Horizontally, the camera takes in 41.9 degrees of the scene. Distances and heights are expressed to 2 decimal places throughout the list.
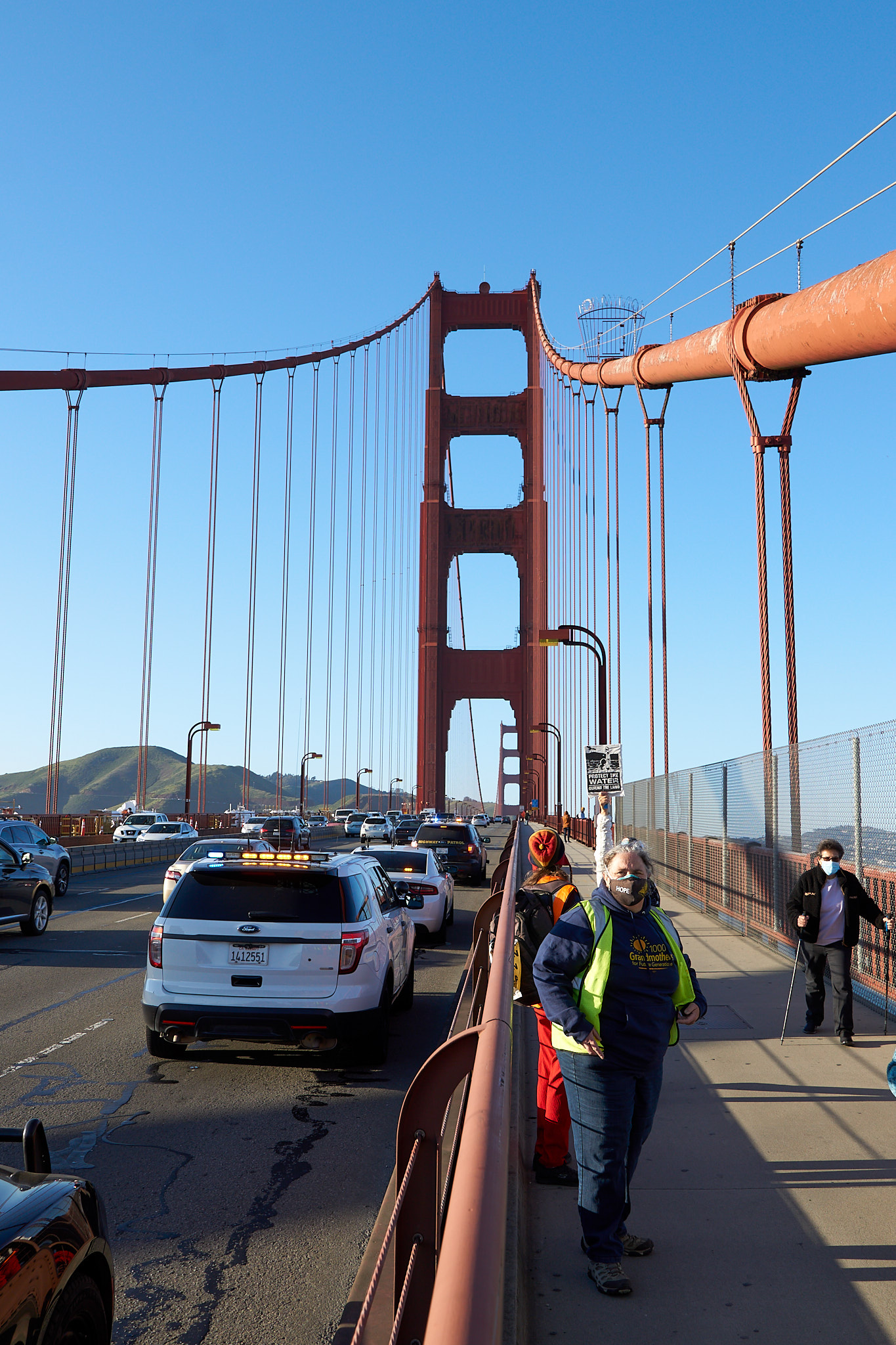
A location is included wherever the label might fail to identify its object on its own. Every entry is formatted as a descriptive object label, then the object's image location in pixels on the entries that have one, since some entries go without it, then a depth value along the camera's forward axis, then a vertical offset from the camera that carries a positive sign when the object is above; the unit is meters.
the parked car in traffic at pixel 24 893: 15.03 -1.12
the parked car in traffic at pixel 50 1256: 2.51 -1.04
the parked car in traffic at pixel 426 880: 15.17 -0.92
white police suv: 7.27 -0.95
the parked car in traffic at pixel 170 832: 44.56 -0.94
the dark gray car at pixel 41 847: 19.92 -0.71
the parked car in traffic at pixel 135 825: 47.31 -0.73
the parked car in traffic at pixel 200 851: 13.16 -0.58
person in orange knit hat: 5.20 -1.37
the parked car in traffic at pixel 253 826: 40.50 -0.60
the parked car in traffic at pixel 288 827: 29.33 -0.57
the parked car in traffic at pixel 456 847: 25.97 -0.80
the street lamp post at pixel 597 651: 27.52 +3.96
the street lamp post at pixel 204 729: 55.38 +3.79
